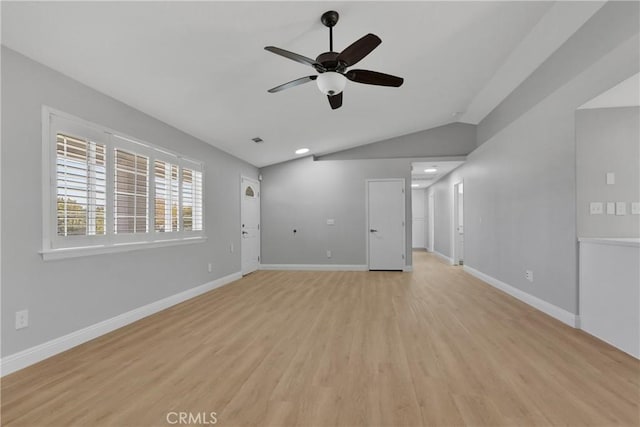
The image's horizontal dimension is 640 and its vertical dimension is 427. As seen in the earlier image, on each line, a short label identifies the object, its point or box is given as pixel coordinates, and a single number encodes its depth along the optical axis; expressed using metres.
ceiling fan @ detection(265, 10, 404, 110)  2.02
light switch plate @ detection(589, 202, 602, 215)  3.00
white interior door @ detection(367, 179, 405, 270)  6.42
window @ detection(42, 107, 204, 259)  2.42
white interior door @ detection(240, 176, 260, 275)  5.93
